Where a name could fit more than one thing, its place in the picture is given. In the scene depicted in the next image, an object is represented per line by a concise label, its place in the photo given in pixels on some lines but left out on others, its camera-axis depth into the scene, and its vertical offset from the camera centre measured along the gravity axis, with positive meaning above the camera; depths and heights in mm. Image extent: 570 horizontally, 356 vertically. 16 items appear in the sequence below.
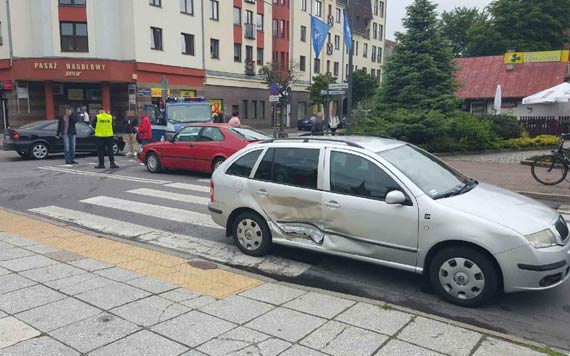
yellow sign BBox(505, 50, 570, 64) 36281 +4371
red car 12344 -924
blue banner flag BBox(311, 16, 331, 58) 25062 +4051
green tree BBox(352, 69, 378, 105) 54191 +3055
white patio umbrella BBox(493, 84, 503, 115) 26375 +728
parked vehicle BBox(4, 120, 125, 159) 16719 -1067
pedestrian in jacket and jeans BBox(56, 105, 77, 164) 15578 -813
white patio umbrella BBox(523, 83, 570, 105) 19469 +768
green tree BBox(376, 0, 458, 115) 20438 +1864
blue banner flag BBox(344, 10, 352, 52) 22061 +3799
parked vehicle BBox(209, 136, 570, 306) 4406 -1057
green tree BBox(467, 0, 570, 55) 47062 +8921
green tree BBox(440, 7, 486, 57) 67312 +12544
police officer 14070 -700
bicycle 11266 -1245
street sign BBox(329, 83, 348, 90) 16888 +908
